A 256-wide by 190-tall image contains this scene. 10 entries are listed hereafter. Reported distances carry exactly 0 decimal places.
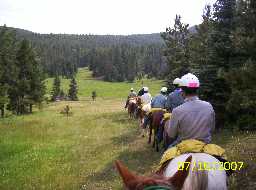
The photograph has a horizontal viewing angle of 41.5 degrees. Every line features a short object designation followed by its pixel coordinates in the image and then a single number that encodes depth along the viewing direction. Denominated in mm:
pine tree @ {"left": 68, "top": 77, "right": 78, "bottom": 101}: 76496
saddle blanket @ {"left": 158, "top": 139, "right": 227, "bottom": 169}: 4940
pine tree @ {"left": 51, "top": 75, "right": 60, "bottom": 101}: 75402
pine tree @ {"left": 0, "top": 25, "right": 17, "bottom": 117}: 37304
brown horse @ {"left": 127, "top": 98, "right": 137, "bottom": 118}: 27647
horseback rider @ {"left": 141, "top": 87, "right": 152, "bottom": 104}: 19362
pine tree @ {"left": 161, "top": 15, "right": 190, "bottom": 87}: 23675
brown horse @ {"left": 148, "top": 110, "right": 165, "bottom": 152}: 13715
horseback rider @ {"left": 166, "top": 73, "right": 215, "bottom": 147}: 5290
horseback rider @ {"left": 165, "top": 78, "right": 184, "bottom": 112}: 10995
